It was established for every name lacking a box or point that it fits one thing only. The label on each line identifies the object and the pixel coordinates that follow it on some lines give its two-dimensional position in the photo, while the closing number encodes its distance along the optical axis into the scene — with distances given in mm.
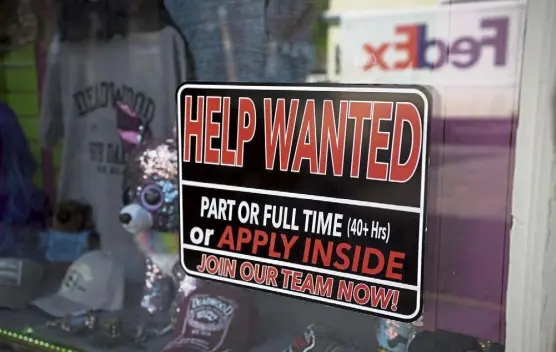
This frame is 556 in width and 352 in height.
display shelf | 827
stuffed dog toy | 989
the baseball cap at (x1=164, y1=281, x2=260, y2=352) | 927
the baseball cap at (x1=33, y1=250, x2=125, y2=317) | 1093
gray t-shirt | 1058
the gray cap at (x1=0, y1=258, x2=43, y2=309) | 1153
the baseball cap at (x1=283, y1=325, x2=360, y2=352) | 856
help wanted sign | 715
